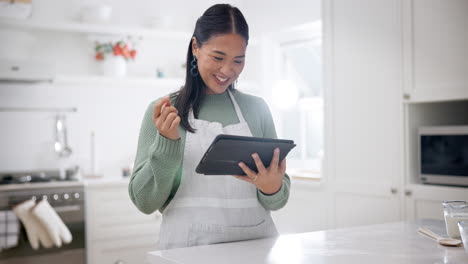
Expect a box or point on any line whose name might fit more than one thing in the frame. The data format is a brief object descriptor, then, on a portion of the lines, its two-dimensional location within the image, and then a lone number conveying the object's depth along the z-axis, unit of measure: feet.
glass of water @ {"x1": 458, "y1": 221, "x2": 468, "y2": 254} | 4.78
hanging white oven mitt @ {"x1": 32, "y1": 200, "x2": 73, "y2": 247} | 12.33
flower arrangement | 14.90
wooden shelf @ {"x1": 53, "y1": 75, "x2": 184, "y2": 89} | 14.56
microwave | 9.36
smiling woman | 5.46
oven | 12.26
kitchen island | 4.68
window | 15.43
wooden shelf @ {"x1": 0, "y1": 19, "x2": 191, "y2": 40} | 13.87
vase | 15.01
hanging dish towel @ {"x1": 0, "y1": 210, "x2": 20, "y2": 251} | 12.00
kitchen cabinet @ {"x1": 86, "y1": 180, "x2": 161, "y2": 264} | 13.29
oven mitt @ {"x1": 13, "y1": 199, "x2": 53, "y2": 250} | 12.24
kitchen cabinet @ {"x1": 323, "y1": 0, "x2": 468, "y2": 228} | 9.49
